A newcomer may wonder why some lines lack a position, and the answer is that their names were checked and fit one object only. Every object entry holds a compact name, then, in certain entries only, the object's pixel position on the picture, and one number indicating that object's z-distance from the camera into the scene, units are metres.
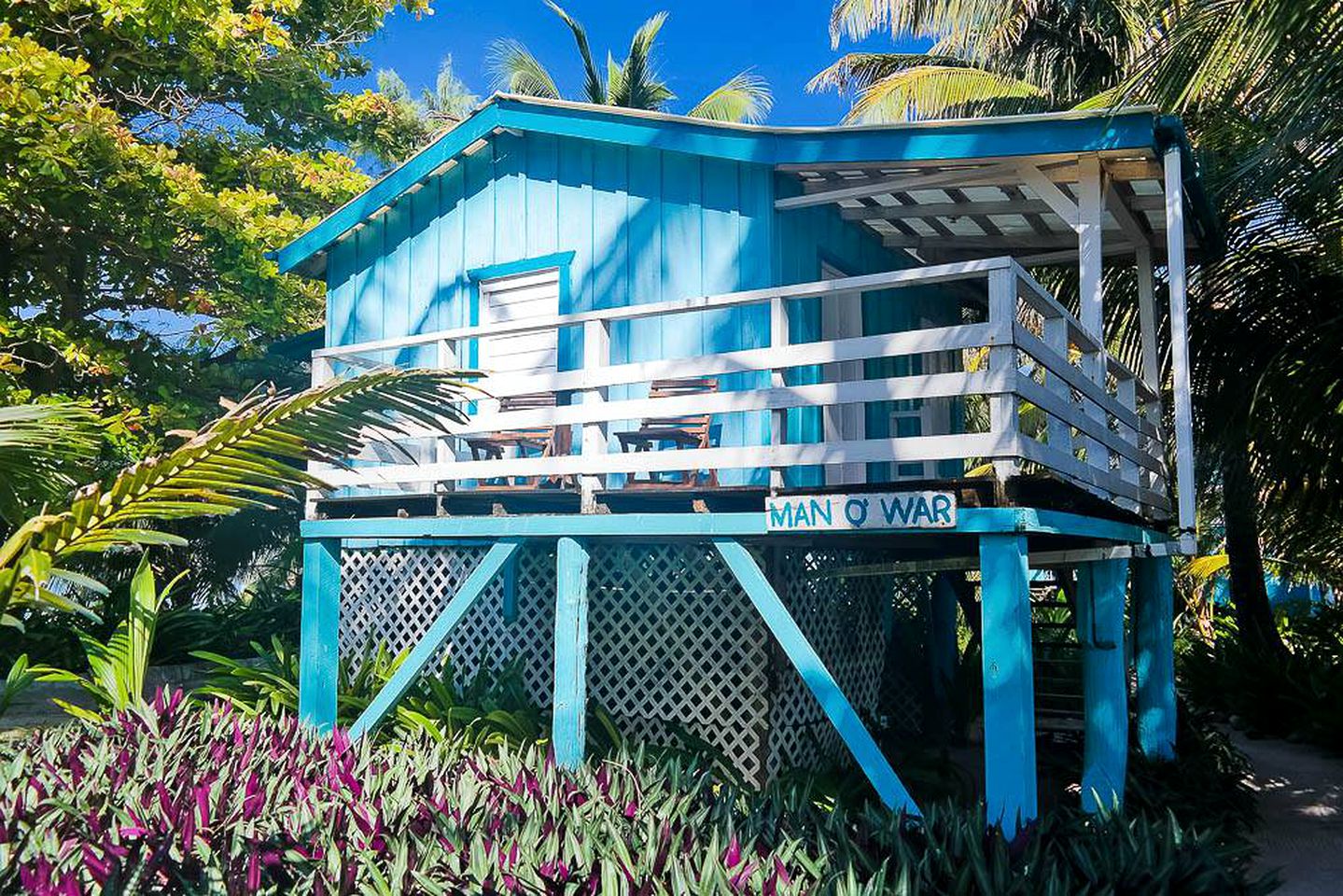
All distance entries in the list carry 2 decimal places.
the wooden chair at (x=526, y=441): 9.49
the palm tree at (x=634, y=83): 32.03
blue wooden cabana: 6.93
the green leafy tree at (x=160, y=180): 12.62
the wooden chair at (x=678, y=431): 8.60
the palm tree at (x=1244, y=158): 8.42
